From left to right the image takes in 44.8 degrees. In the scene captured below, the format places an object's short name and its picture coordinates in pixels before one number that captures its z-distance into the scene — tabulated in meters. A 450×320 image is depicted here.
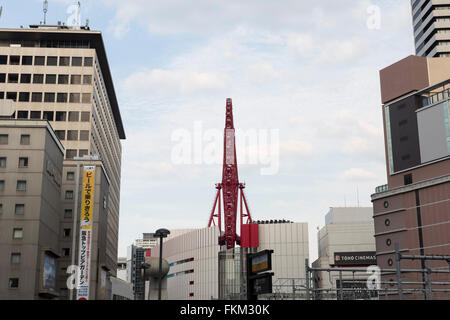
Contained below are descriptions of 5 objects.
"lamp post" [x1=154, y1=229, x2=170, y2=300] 33.09
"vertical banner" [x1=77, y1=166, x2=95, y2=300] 63.16
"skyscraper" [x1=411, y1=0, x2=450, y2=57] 128.25
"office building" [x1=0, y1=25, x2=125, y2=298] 93.44
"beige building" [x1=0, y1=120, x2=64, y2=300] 56.62
